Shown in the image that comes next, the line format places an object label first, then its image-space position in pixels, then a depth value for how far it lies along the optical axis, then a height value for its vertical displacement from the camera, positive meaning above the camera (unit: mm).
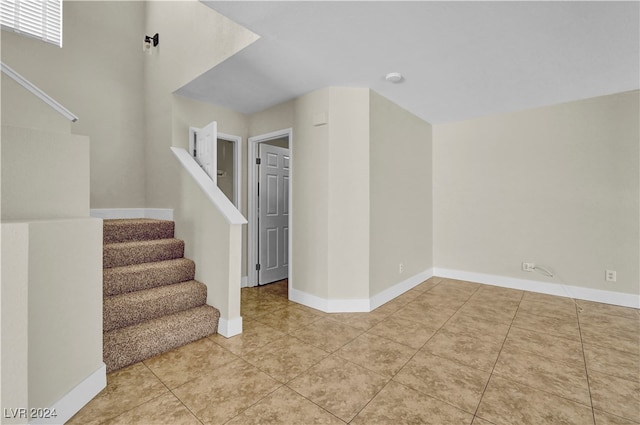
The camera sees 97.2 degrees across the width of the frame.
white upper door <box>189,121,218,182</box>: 3016 +749
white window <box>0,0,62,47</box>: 3072 +2239
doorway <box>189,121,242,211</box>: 3041 +749
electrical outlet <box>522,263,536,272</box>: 3842 -742
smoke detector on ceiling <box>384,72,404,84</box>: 2740 +1346
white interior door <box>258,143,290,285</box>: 4055 -20
